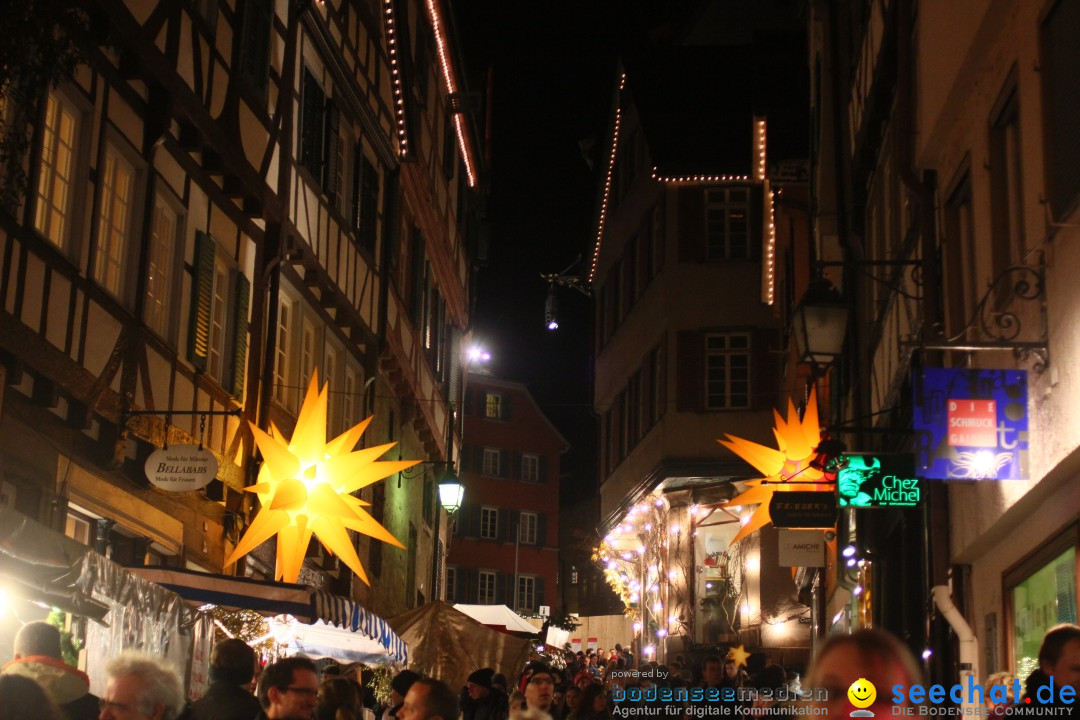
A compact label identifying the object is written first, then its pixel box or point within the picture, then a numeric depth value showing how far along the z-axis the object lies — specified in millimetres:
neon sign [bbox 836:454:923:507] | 12859
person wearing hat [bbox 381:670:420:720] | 10430
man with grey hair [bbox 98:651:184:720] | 5531
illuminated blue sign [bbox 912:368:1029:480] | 9594
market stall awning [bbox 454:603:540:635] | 25641
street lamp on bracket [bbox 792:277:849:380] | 13672
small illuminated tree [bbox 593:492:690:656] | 34188
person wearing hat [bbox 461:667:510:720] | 11539
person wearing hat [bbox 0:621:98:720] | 6531
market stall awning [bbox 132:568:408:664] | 11711
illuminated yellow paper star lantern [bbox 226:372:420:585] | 14383
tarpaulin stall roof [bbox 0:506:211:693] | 8422
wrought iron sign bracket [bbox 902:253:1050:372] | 9266
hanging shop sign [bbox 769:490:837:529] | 15289
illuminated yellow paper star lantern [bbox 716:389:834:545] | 16062
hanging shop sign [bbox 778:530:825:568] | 21812
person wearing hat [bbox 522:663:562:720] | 10023
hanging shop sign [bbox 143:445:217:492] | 13086
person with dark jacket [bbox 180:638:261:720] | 6824
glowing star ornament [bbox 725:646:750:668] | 23689
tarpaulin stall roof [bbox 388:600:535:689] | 18125
